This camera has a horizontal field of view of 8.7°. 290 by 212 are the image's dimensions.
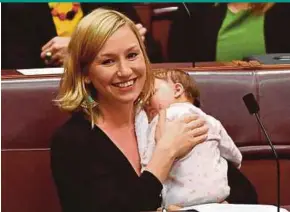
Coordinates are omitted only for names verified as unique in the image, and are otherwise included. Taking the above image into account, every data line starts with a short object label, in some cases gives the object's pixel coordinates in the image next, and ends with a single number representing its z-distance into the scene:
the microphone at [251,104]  4.43
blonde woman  4.55
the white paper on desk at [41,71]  4.96
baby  4.57
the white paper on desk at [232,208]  4.46
